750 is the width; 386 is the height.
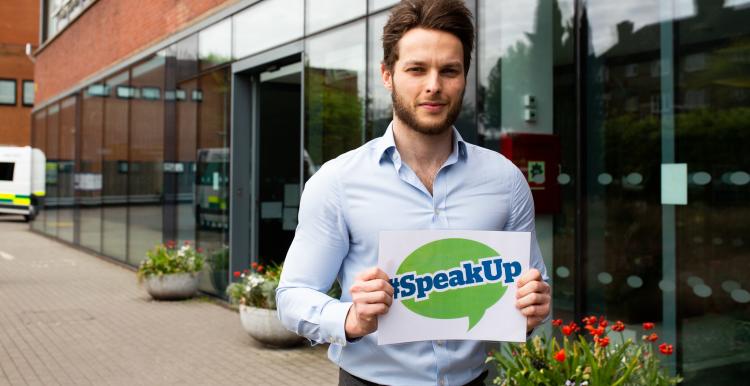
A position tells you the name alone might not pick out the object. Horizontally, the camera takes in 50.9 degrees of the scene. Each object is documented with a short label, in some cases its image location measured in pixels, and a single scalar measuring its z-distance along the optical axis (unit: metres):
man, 2.01
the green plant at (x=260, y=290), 8.40
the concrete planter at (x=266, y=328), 8.24
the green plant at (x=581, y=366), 3.79
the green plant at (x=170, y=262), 11.58
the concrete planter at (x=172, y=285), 11.52
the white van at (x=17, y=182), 30.72
